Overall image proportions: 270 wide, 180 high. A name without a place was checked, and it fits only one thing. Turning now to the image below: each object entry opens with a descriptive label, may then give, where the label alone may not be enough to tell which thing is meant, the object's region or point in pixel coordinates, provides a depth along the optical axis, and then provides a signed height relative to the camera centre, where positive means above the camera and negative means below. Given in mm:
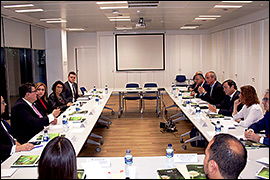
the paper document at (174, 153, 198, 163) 2789 -871
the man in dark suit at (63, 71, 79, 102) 7243 -481
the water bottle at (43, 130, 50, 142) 3467 -809
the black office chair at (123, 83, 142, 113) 8750 -692
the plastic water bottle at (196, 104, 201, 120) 4745 -735
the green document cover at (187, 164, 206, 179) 2422 -906
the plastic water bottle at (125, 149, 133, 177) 2682 -856
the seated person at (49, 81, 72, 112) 6143 -561
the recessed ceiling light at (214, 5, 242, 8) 6359 +1436
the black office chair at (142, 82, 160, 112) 8827 -602
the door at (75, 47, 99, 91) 13117 +205
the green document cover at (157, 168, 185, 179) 2424 -914
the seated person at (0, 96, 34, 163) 3084 -822
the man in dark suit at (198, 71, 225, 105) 6438 -516
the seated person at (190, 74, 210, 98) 7295 -325
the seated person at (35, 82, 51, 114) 5344 -494
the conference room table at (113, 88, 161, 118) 8523 -613
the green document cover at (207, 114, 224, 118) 4676 -769
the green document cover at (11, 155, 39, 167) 2721 -883
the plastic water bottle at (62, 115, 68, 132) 3960 -758
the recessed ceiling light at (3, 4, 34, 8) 5901 +1410
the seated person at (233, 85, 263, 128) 3939 -527
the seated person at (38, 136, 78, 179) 1654 -536
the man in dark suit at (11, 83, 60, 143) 3877 -640
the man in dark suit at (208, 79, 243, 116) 4965 -530
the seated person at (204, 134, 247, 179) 1836 -588
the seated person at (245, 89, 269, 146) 2801 -756
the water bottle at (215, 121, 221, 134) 3730 -777
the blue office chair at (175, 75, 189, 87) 11989 -383
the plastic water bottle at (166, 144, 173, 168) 2782 -876
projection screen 12570 +837
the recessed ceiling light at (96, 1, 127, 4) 5613 +1398
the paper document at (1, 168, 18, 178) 2497 -902
